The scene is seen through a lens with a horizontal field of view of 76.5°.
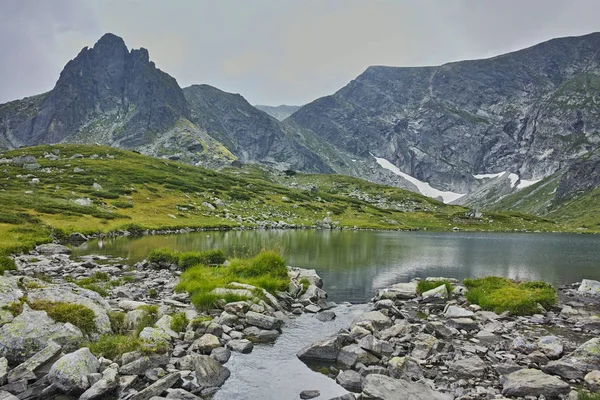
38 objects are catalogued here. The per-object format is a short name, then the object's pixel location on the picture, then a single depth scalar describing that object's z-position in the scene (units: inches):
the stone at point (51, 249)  1605.6
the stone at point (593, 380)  496.2
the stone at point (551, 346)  619.2
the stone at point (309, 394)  501.4
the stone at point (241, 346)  656.4
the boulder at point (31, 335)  513.0
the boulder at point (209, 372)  518.9
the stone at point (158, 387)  456.0
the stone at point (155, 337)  597.2
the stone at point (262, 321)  776.3
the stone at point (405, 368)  550.9
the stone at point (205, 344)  629.6
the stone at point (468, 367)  556.4
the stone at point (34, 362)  465.7
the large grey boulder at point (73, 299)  622.5
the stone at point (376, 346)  639.1
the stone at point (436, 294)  1072.8
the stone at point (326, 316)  889.5
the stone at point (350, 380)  532.2
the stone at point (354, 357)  612.3
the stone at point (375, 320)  790.5
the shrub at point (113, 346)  548.4
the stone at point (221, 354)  604.4
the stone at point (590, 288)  1169.4
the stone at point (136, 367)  513.8
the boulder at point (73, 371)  460.1
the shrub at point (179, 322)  686.6
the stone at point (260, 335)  724.7
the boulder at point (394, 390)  478.3
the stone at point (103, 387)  450.3
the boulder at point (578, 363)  541.3
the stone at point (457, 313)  881.5
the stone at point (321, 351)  632.4
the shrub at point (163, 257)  1460.4
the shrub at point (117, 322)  645.9
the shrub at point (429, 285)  1150.0
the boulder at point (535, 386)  484.4
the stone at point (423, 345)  627.9
